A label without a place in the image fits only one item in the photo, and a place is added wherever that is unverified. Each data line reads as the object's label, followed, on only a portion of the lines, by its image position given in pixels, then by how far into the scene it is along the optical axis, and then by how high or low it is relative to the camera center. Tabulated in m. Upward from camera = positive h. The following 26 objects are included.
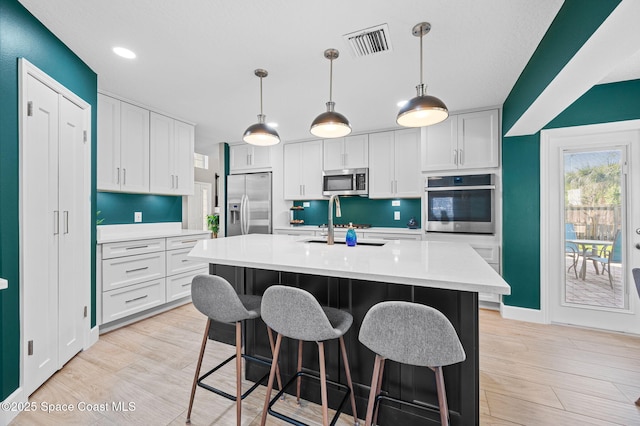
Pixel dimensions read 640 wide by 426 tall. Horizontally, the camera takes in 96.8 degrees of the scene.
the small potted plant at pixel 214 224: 6.07 -0.25
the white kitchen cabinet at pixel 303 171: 4.71 +0.71
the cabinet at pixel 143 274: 2.82 -0.69
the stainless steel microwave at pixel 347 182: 4.36 +0.48
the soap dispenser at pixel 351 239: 2.40 -0.22
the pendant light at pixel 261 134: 2.43 +0.68
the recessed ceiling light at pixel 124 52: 2.27 +1.31
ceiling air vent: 2.01 +1.28
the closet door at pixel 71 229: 2.19 -0.13
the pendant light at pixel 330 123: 2.10 +0.67
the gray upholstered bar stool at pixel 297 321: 1.30 -0.52
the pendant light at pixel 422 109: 1.73 +0.66
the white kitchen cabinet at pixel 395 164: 4.05 +0.70
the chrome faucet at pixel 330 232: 2.45 -0.17
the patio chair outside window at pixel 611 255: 2.90 -0.44
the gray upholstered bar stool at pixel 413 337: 1.09 -0.50
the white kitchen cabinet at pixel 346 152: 4.39 +0.95
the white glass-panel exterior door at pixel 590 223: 2.84 -0.11
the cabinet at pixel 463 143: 3.42 +0.87
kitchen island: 1.37 -0.45
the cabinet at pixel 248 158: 4.99 +0.99
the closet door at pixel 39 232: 1.82 -0.13
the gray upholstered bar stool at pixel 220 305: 1.52 -0.51
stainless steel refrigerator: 4.93 +0.15
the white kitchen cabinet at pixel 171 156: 3.60 +0.77
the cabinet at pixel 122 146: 3.07 +0.76
